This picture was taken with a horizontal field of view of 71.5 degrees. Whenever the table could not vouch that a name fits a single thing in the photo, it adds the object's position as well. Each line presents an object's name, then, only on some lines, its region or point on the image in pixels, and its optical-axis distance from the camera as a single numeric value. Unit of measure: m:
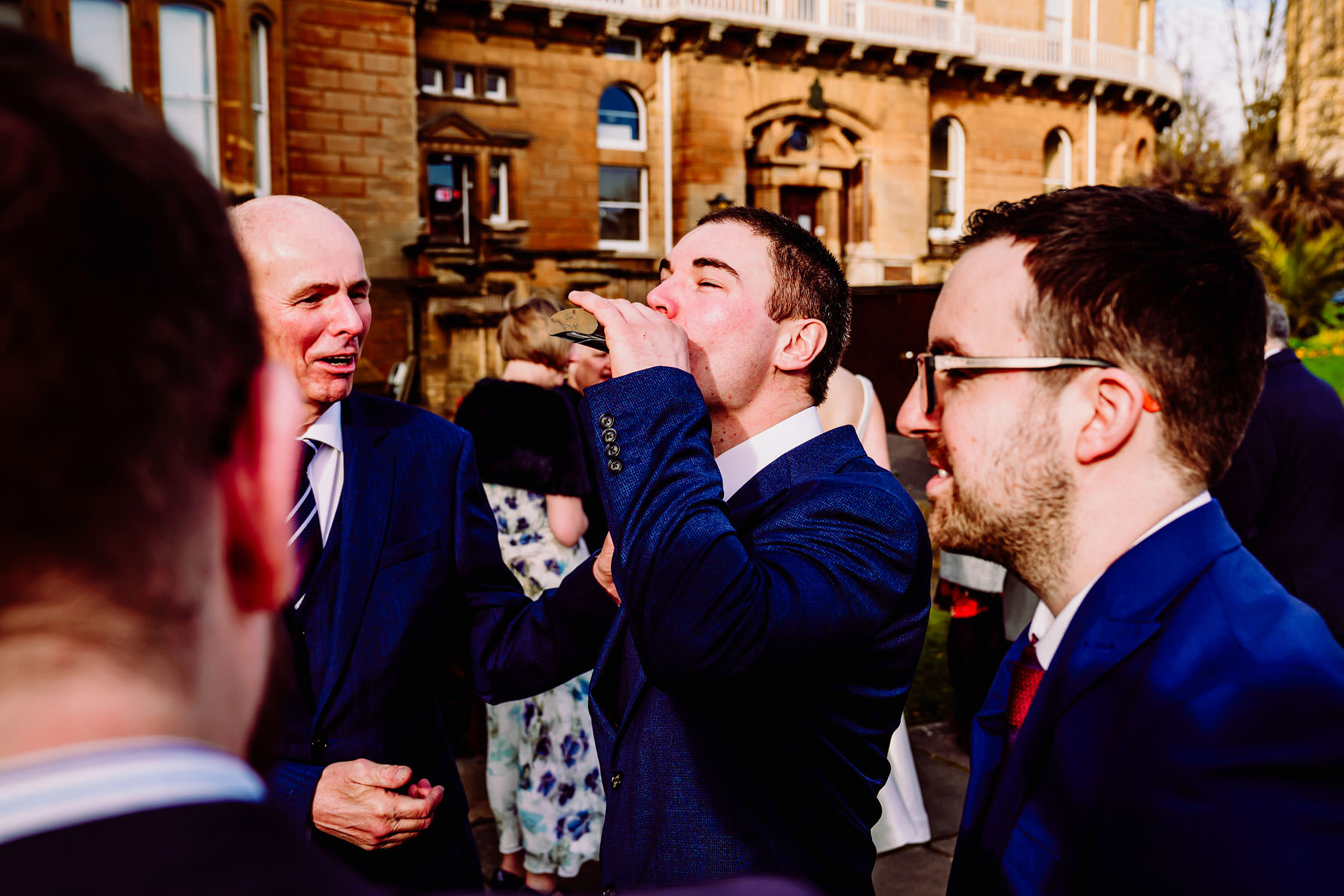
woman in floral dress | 3.97
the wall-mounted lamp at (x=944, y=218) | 24.05
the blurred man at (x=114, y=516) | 0.45
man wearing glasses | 1.07
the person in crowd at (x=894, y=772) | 3.56
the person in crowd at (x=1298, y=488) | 3.89
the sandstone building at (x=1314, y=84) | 24.66
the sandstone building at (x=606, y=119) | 15.55
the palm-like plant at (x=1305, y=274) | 13.84
